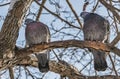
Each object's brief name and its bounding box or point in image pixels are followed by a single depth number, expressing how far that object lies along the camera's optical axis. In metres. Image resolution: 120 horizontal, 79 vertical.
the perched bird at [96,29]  9.55
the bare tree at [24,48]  6.93
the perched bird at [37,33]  9.64
